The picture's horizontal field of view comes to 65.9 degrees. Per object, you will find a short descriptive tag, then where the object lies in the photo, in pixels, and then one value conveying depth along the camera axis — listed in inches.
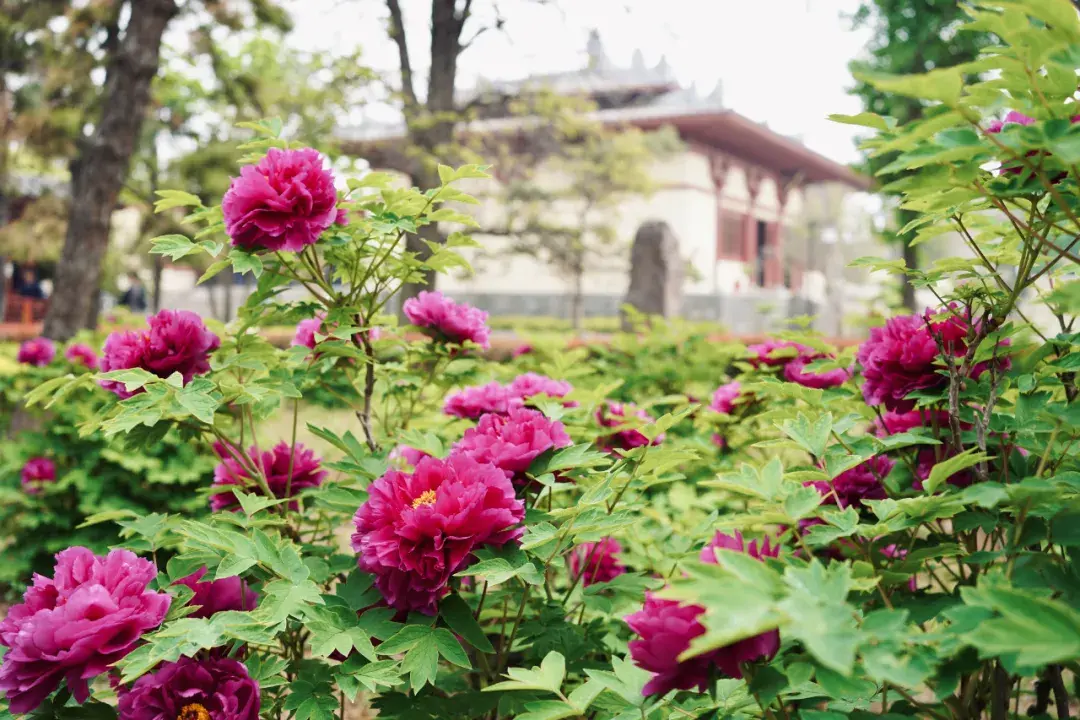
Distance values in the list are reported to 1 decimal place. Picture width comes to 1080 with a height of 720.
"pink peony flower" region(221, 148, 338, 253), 50.3
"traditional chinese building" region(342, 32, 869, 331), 684.1
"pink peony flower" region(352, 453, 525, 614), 40.6
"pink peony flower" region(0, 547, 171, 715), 38.0
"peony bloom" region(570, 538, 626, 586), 76.0
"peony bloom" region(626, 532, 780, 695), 30.5
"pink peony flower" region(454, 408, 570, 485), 45.4
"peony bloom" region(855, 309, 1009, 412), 47.8
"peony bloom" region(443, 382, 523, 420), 61.5
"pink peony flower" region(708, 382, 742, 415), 81.3
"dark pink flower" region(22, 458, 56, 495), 133.7
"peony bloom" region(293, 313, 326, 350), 61.6
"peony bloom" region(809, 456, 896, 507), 50.4
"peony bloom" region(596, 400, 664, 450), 64.3
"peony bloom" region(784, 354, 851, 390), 69.3
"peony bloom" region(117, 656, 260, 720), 40.4
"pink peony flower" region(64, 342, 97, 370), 156.6
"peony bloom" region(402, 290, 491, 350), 65.2
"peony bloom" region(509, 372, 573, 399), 62.6
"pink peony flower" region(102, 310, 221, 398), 54.1
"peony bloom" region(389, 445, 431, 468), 62.9
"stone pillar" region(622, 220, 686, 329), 381.7
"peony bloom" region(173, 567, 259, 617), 46.1
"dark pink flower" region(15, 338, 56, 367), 168.4
